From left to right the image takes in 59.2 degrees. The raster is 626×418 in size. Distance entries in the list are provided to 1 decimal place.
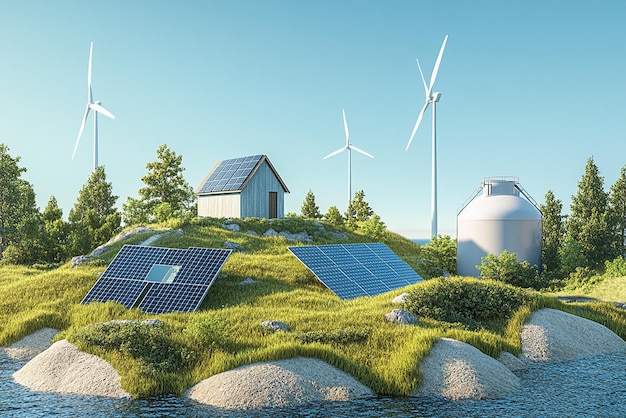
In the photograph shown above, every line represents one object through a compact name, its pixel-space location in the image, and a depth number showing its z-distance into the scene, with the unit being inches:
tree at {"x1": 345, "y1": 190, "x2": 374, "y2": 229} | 2534.4
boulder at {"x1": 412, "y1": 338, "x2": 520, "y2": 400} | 608.1
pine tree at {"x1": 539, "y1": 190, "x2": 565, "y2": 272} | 1811.0
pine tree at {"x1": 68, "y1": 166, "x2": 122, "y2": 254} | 1878.7
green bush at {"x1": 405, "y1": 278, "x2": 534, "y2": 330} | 855.1
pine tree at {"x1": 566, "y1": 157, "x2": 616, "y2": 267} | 1815.9
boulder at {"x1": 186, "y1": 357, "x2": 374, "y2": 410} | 565.0
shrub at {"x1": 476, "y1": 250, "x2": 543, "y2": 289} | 1480.1
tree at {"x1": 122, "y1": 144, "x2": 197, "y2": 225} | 2095.2
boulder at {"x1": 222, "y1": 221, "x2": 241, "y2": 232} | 1690.5
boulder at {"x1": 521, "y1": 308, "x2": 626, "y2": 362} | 776.9
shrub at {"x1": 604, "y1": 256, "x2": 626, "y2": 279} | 1606.2
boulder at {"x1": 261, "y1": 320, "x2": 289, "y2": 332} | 754.2
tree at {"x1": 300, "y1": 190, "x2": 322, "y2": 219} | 2699.3
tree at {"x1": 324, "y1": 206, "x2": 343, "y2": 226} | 2208.4
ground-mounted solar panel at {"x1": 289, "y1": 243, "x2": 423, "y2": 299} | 1104.8
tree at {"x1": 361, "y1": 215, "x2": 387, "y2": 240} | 1959.2
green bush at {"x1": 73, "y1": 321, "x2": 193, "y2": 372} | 652.1
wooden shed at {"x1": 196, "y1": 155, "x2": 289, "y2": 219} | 1863.9
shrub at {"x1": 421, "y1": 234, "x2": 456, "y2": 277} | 1670.8
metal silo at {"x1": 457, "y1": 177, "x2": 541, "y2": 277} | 1654.8
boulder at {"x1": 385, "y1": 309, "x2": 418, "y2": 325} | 788.3
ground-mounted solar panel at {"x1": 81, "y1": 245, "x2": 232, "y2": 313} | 932.6
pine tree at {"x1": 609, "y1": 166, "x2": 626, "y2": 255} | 1861.2
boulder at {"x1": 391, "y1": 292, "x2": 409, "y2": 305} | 887.5
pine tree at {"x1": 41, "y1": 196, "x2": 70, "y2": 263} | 1851.6
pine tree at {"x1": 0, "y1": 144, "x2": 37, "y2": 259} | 1745.8
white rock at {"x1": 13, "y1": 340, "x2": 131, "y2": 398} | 609.3
